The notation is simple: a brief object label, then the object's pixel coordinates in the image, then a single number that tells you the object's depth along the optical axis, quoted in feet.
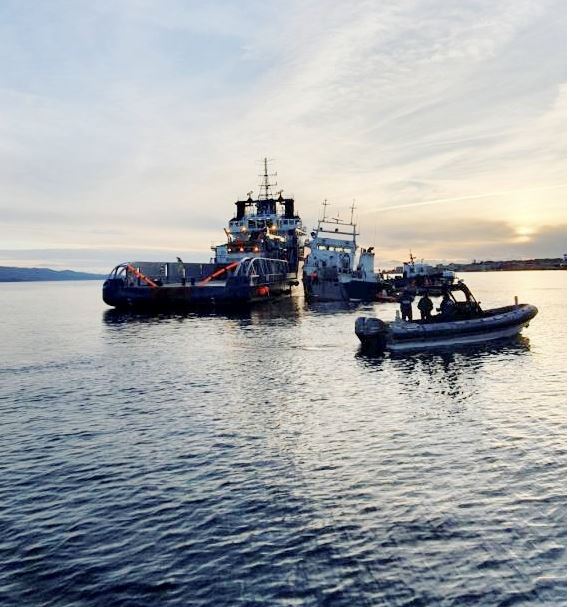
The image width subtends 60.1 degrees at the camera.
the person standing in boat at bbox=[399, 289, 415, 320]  123.31
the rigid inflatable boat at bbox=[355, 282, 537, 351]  120.98
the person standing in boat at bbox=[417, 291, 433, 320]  123.34
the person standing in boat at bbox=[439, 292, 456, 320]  127.54
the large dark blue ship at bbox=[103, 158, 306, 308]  226.17
